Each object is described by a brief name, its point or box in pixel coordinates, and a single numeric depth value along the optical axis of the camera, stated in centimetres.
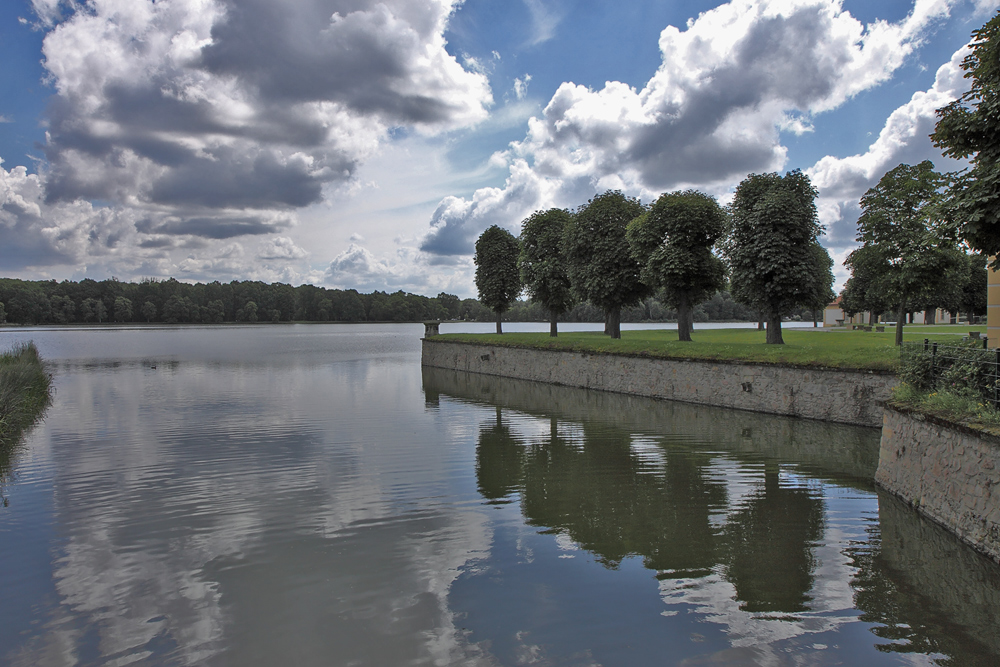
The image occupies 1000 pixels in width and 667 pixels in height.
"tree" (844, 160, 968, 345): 1850
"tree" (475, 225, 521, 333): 4191
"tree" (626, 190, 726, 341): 2553
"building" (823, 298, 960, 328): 6269
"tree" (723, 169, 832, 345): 2222
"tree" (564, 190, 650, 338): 3039
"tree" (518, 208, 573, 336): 3559
